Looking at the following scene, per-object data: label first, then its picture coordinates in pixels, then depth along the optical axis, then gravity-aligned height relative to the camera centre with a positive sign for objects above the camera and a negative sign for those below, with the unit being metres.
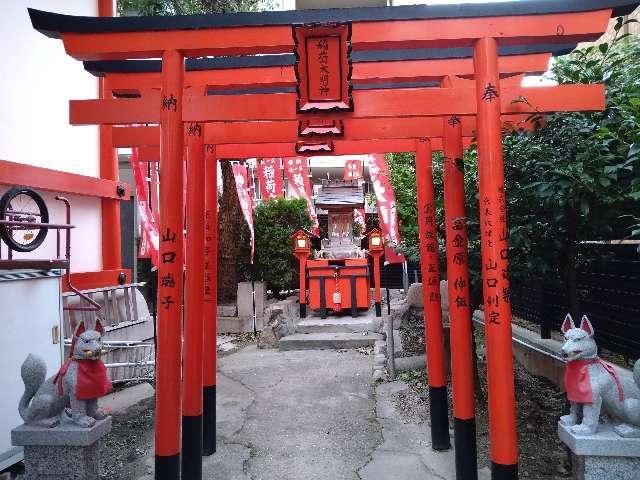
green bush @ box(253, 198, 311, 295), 15.05 +0.67
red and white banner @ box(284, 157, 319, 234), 15.64 +2.77
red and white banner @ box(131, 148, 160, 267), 10.73 +1.27
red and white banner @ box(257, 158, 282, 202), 15.70 +2.77
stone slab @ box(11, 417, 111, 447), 3.79 -1.37
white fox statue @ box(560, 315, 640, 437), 3.33 -1.01
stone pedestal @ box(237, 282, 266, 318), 13.91 -1.20
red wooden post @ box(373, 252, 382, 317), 13.52 -0.72
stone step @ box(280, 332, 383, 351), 11.50 -2.06
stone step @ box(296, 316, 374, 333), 12.48 -1.82
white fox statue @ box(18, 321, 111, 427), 3.85 -1.01
